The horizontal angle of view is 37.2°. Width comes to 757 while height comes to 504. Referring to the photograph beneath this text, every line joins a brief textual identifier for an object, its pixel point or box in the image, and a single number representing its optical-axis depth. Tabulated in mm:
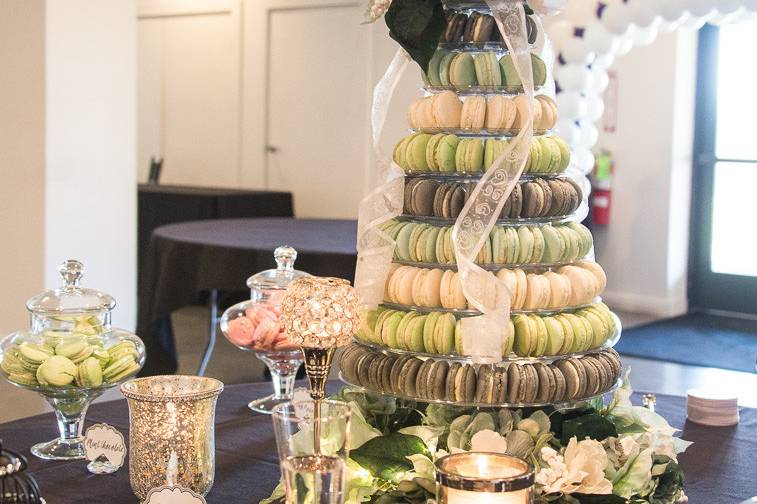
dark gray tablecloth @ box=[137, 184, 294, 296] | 7504
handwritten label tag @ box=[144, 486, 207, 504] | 1258
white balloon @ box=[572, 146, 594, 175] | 6016
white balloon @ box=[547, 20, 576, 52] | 5957
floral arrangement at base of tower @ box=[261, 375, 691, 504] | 1241
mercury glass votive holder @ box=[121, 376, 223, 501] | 1322
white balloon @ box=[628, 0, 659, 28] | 5547
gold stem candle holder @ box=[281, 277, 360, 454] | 1146
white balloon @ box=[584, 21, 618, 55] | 5812
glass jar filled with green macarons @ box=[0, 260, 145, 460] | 1523
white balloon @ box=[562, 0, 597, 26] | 5836
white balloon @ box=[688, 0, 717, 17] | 5359
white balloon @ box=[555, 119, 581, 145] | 5875
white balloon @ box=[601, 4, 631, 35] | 5641
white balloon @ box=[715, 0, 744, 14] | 5339
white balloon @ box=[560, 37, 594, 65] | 5883
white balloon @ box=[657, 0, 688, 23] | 5438
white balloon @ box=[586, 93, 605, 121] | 6113
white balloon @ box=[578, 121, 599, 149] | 6059
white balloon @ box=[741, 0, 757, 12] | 5328
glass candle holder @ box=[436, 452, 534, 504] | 1032
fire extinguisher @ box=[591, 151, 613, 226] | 7395
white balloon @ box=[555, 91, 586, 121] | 5930
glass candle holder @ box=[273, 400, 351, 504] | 971
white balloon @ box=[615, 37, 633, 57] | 5941
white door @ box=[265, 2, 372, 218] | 8320
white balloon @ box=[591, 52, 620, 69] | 6008
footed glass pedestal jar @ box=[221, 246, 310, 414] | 1860
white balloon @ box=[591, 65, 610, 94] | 6039
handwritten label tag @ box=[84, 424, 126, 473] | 1498
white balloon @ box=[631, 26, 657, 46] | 5824
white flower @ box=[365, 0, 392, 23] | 1352
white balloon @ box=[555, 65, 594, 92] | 5922
